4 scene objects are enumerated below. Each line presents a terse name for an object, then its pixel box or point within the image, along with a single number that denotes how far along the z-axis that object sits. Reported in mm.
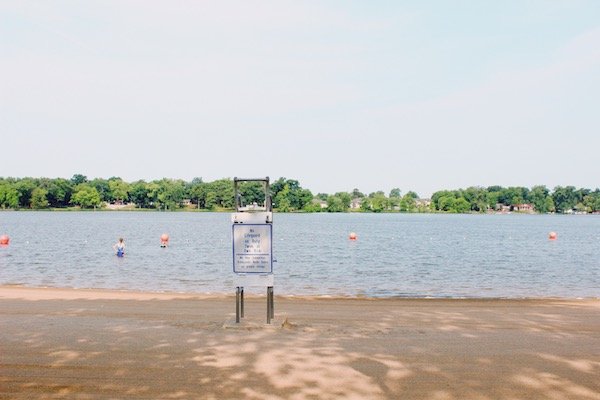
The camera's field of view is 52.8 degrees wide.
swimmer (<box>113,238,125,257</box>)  37875
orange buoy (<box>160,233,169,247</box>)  49112
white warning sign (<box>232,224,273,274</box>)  9586
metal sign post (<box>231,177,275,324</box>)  9570
